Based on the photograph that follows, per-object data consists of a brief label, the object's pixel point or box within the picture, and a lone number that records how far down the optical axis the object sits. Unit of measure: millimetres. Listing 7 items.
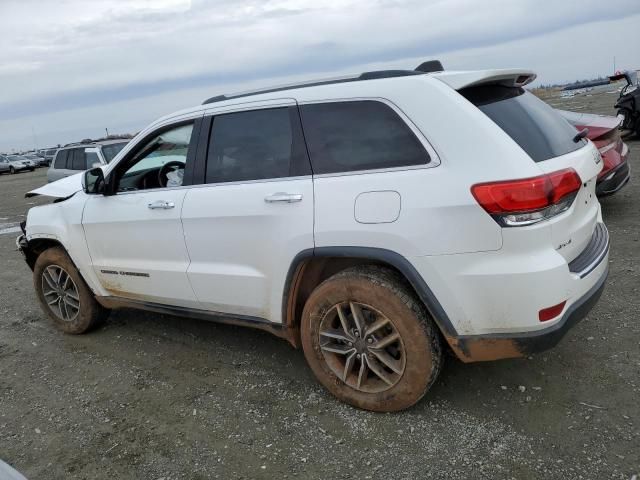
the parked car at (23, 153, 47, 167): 37841
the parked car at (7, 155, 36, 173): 35438
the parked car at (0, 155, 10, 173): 35406
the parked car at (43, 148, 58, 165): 39781
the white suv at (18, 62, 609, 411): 2604
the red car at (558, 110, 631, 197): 5906
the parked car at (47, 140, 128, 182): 11805
